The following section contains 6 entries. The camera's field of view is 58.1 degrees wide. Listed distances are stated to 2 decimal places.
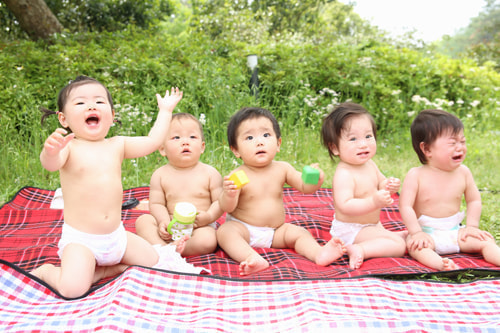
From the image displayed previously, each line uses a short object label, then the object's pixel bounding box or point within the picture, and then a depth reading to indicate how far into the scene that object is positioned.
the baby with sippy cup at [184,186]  2.93
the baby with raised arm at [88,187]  2.29
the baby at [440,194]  2.73
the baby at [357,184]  2.72
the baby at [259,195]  2.81
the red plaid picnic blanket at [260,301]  1.81
